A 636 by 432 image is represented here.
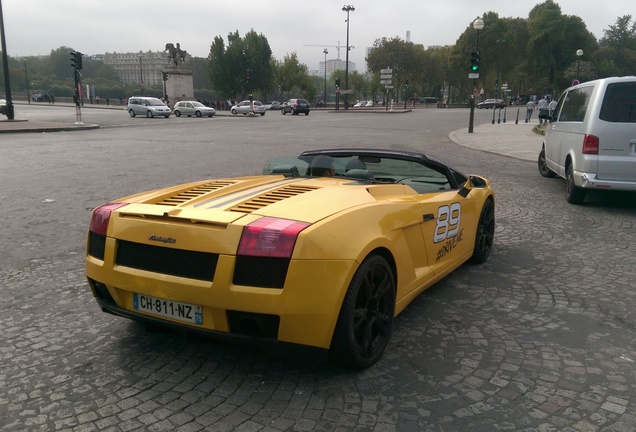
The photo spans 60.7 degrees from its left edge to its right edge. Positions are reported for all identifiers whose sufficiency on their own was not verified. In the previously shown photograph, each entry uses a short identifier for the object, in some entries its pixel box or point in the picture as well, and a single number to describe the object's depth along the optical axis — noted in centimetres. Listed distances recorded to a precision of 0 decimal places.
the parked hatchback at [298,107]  5400
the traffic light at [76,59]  2878
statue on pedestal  6232
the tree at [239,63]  8956
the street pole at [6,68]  2904
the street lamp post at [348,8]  6788
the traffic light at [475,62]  2655
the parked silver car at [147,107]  4450
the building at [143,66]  18062
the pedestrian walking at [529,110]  4091
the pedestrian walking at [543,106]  2521
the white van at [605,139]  786
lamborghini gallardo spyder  271
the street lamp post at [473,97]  2684
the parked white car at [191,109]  4941
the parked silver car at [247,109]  5644
